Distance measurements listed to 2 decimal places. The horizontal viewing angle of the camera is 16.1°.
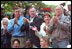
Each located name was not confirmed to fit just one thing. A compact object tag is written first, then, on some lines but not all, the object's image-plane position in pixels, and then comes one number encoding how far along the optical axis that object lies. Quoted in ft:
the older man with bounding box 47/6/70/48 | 19.48
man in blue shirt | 20.27
